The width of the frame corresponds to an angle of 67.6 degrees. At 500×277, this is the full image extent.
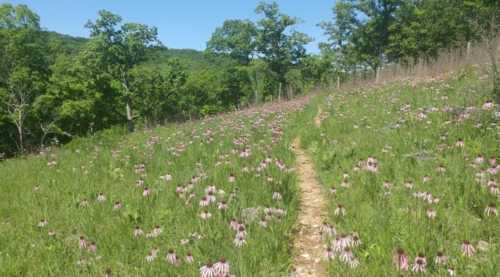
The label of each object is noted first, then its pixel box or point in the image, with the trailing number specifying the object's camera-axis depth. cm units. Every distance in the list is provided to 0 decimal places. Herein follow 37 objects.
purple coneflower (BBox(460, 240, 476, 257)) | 294
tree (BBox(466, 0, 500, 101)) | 664
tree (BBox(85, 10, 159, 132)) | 3712
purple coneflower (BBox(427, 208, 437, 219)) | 362
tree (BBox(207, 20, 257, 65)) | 5619
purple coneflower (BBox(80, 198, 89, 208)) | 529
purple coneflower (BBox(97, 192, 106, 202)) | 540
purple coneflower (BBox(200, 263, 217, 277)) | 303
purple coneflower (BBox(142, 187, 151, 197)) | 523
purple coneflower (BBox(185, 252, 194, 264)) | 333
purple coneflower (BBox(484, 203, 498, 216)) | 357
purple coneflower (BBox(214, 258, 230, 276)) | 302
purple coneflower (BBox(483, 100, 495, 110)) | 638
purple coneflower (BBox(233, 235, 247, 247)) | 353
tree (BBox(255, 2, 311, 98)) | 5603
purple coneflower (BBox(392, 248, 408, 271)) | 292
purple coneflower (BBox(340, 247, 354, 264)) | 314
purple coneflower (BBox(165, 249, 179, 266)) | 334
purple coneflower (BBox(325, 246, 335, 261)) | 328
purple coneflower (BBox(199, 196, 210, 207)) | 445
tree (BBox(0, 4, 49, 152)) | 2917
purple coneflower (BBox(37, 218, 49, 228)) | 475
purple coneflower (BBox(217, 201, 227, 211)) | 435
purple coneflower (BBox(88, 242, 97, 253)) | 390
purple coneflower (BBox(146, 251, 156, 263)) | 345
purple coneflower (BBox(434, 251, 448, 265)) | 289
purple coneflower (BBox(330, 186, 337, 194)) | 488
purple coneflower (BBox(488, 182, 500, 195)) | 385
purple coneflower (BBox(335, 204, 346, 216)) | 420
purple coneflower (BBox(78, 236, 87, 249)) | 400
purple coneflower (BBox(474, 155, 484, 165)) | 461
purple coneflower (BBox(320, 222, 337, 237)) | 368
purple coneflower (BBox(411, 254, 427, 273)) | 282
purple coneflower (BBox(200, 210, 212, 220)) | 413
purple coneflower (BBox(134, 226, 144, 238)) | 412
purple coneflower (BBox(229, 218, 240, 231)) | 383
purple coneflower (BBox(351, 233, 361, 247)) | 337
